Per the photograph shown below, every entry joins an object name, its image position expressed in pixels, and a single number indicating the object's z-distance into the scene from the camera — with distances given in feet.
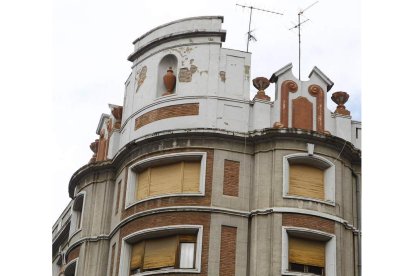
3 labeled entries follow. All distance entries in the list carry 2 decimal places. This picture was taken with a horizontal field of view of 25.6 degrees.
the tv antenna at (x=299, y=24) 99.85
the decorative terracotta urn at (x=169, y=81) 97.25
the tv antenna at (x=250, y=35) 100.12
